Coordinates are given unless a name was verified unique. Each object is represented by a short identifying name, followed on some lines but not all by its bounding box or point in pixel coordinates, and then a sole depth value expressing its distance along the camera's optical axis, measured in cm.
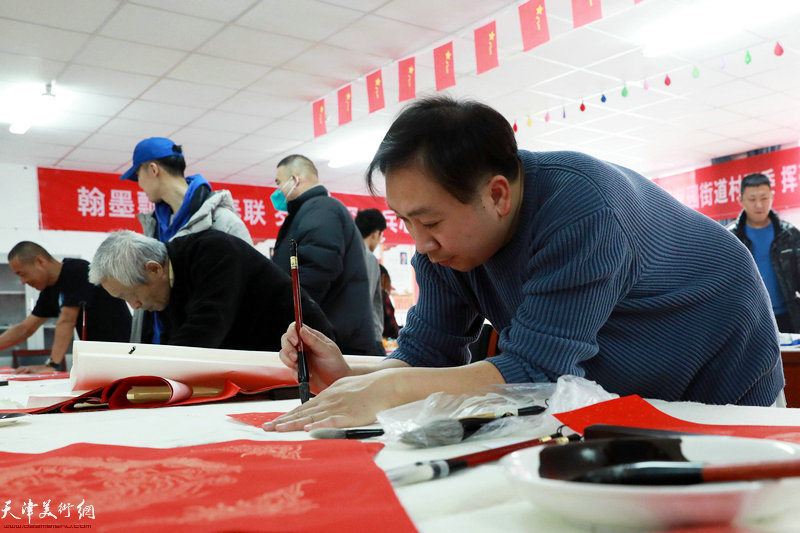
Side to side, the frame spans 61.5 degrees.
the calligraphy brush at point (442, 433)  73
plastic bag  74
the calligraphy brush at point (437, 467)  56
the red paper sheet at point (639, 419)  74
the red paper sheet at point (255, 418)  102
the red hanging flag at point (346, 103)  541
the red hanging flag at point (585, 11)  363
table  47
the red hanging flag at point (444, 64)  457
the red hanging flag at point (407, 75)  477
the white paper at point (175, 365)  147
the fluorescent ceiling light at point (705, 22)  434
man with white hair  208
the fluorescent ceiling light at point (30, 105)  516
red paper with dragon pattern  47
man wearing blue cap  273
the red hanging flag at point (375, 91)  509
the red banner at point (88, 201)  727
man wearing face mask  264
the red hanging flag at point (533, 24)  389
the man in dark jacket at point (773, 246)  437
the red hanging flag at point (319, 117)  570
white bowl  39
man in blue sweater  100
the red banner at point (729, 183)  751
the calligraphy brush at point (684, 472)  40
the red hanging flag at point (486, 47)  426
